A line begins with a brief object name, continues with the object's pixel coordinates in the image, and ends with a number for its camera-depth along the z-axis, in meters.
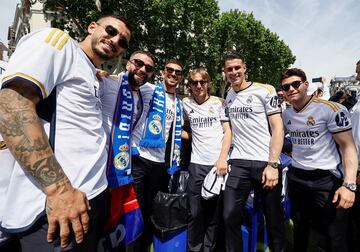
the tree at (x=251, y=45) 21.47
